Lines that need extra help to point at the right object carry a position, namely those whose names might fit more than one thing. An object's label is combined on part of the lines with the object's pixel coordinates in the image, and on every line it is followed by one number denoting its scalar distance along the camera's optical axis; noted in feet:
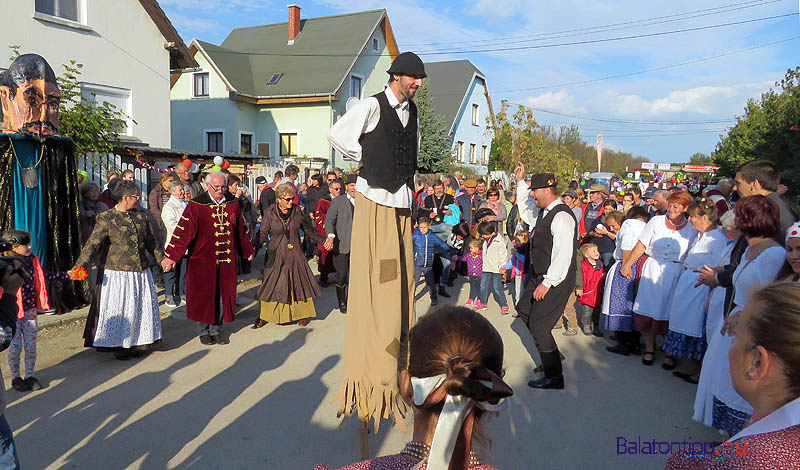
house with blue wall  119.85
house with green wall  82.74
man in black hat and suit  16.11
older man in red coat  20.56
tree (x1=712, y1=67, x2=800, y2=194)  50.48
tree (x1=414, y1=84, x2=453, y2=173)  91.04
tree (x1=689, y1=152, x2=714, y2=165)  205.77
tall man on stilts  11.12
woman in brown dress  23.94
